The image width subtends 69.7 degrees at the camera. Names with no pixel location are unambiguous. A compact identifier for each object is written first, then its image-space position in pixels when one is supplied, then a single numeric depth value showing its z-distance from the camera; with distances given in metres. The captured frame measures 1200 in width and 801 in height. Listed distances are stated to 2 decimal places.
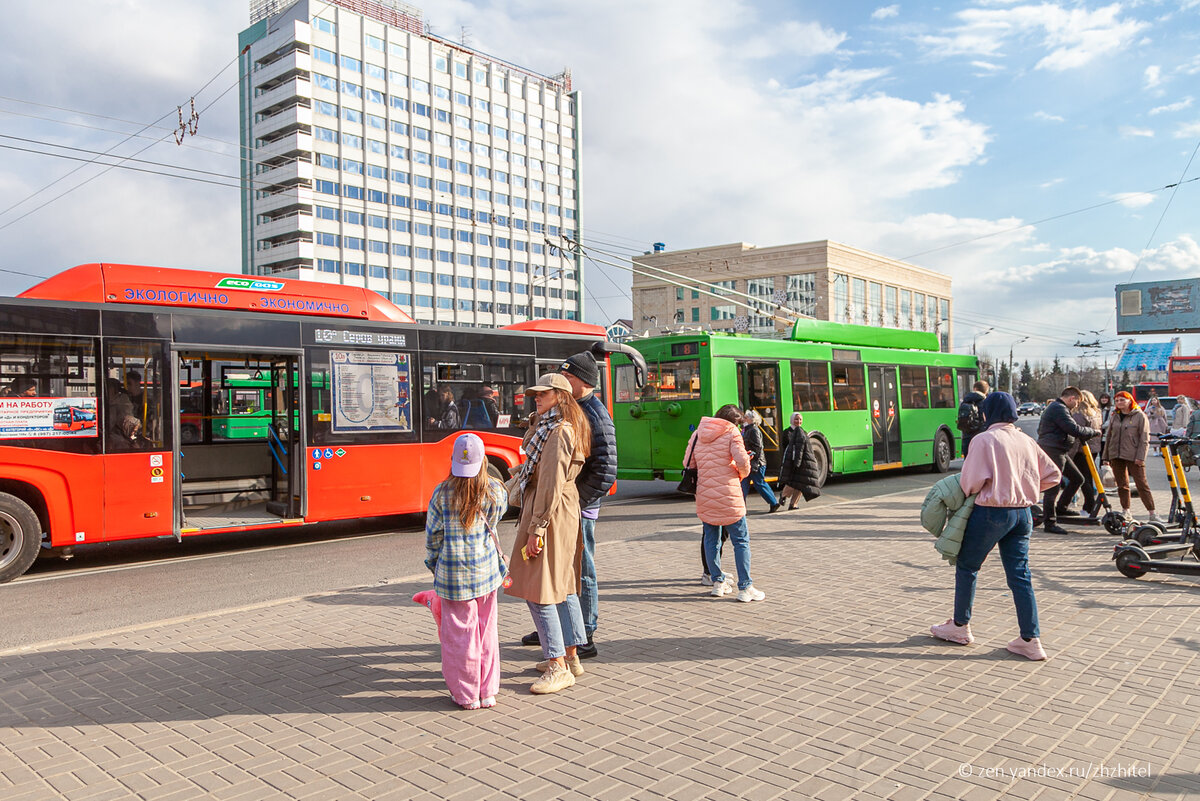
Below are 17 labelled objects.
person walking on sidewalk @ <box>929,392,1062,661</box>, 5.45
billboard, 49.84
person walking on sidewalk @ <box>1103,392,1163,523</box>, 11.02
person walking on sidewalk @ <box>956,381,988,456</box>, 11.36
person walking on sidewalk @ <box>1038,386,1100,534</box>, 9.99
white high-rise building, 76.44
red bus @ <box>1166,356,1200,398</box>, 47.22
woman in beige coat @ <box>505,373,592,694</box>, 4.90
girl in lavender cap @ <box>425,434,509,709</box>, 4.71
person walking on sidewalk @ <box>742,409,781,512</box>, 12.28
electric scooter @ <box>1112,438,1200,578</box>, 7.62
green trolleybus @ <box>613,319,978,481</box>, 15.20
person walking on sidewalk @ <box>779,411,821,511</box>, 12.84
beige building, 78.81
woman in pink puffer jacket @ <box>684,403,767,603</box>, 7.19
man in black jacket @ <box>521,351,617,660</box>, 5.40
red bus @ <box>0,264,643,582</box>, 8.78
